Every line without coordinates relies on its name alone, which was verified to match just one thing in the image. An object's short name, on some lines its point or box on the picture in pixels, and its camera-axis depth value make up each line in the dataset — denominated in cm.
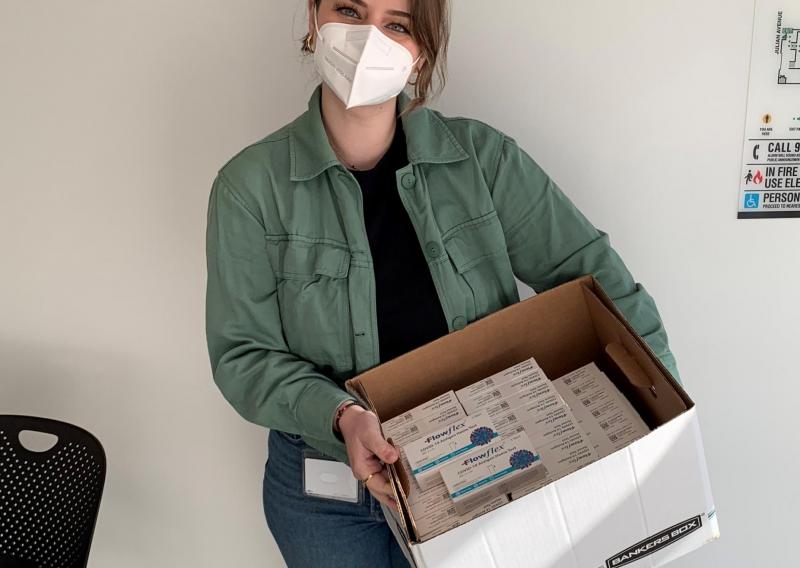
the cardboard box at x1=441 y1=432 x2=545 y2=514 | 99
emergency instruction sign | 128
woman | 117
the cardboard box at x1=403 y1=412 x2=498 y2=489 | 102
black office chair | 140
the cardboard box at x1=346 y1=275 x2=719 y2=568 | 85
